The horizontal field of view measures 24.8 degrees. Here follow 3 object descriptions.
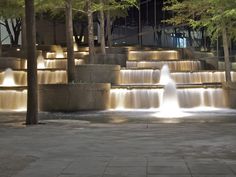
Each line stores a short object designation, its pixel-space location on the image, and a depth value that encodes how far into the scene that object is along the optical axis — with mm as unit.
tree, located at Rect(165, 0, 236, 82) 19478
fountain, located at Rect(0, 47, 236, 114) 21688
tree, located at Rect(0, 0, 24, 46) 24516
